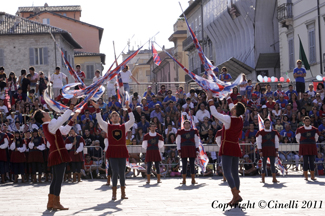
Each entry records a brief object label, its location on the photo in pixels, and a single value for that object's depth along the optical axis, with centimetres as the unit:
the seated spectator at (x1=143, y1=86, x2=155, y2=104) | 2460
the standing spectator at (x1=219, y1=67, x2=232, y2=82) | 2088
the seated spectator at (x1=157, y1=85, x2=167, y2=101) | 2492
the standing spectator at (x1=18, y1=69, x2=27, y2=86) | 2480
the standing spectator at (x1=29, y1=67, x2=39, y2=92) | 2520
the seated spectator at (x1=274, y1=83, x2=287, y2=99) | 2394
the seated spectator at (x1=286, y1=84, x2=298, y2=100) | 2386
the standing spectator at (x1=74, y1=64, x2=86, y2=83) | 2367
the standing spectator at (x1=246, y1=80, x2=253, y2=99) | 2394
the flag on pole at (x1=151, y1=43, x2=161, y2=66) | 1791
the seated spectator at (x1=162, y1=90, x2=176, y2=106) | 2388
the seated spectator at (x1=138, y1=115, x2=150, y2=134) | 2159
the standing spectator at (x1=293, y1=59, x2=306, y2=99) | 2380
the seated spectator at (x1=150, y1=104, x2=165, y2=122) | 2258
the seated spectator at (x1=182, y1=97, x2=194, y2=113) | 2312
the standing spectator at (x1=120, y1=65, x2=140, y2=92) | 2342
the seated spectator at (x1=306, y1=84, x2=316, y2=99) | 2348
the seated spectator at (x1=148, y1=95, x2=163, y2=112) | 2366
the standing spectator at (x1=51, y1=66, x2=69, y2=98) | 2441
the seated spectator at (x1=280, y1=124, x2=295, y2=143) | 2114
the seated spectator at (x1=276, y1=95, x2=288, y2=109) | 2348
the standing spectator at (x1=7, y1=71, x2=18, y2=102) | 2470
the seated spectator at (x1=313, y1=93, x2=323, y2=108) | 2270
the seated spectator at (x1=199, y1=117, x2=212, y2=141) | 2116
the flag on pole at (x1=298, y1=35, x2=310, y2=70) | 3116
